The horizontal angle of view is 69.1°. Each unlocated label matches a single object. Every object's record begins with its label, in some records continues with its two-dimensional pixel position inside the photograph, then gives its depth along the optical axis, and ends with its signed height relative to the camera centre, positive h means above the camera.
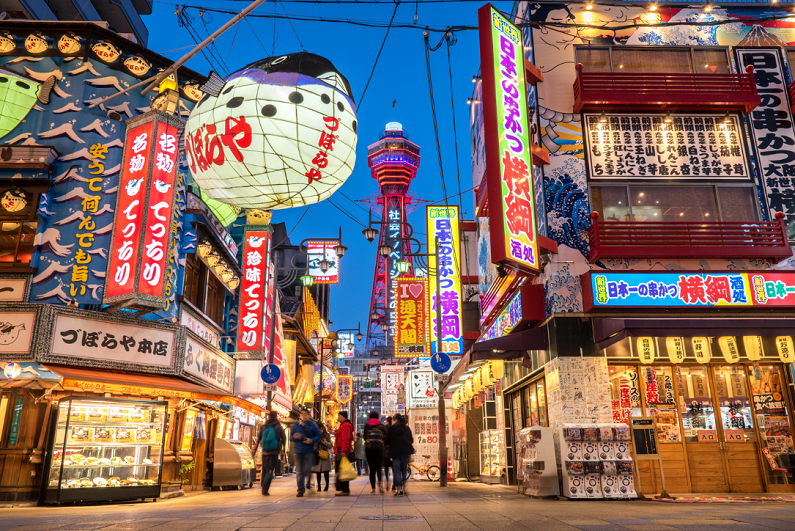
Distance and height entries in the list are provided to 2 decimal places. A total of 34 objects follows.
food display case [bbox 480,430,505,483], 20.59 -0.83
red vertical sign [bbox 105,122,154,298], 13.55 +5.21
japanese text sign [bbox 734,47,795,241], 15.49 +7.98
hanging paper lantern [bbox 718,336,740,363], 13.64 +1.85
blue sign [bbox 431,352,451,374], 18.16 +2.13
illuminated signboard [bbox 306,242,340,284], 35.12 +10.17
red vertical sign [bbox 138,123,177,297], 13.62 +5.22
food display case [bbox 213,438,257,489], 17.77 -0.92
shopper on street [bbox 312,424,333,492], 14.65 -0.58
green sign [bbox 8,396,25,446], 12.84 +0.34
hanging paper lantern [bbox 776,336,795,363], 14.16 +1.90
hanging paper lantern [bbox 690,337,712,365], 14.30 +1.94
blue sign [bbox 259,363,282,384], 18.20 +1.89
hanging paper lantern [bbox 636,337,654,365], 13.80 +1.86
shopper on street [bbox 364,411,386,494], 15.38 -0.21
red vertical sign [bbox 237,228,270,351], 18.92 +4.12
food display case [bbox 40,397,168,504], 12.02 -0.28
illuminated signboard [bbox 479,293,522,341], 15.60 +3.29
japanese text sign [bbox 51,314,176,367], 13.52 +2.25
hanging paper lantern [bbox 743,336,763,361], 13.64 +1.88
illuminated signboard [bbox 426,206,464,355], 22.91 +5.89
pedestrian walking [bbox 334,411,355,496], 14.21 -0.19
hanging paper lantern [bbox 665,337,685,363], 13.73 +1.87
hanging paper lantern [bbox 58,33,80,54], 15.90 +10.44
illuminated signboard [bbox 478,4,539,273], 12.62 +6.29
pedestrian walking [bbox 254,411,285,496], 14.43 -0.33
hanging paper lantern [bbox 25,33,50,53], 15.80 +10.40
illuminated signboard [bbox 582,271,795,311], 13.84 +3.29
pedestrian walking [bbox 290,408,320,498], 13.86 -0.19
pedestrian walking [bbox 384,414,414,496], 14.07 -0.25
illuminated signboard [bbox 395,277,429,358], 26.02 +5.12
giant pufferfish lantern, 6.47 +3.33
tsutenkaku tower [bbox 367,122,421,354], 101.69 +43.22
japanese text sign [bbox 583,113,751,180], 15.78 +7.54
